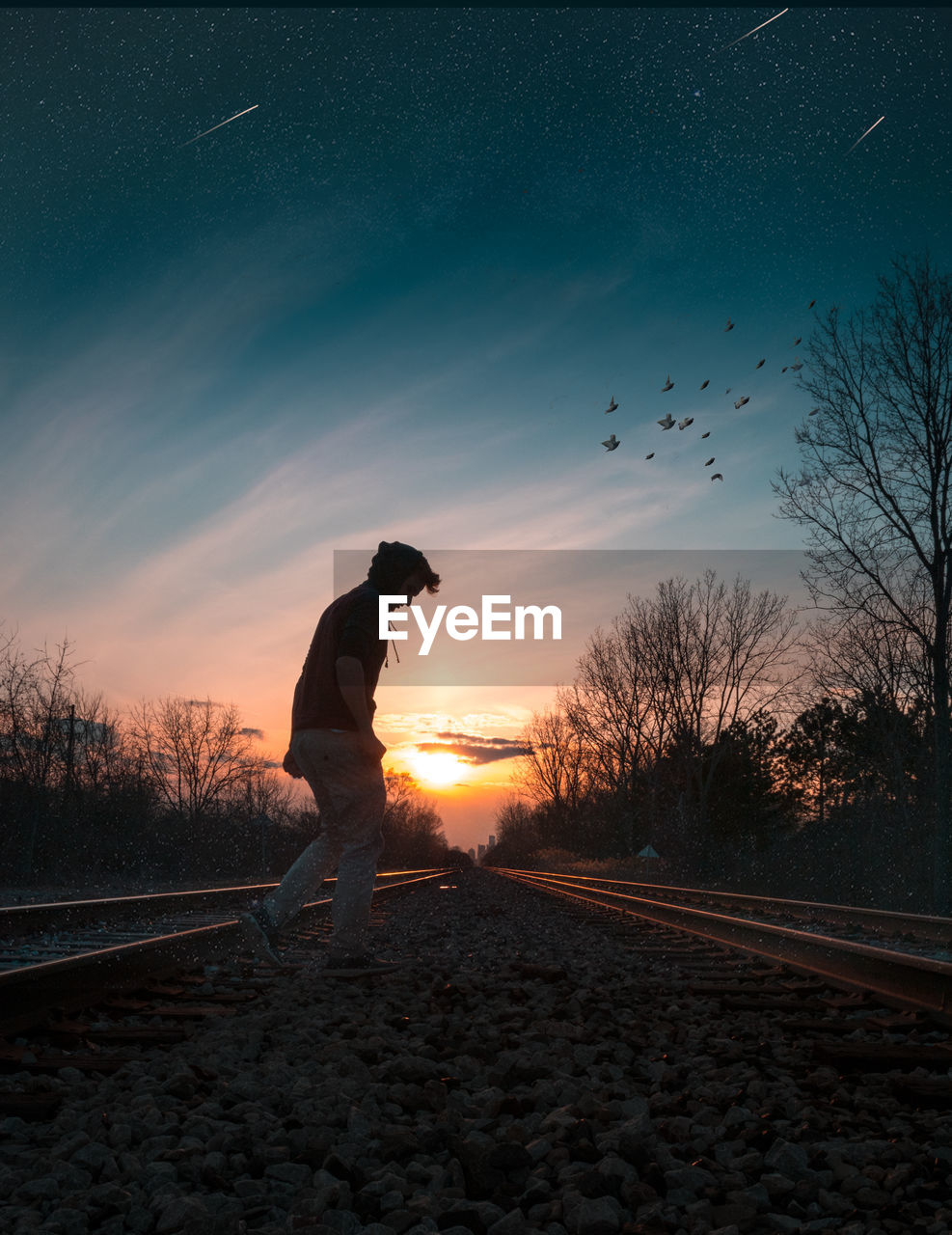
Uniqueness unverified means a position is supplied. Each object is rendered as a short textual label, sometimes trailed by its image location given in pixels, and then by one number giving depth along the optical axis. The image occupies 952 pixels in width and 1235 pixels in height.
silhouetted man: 4.38
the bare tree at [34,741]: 21.89
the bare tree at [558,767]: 60.31
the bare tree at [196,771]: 39.69
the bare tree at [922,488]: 13.62
